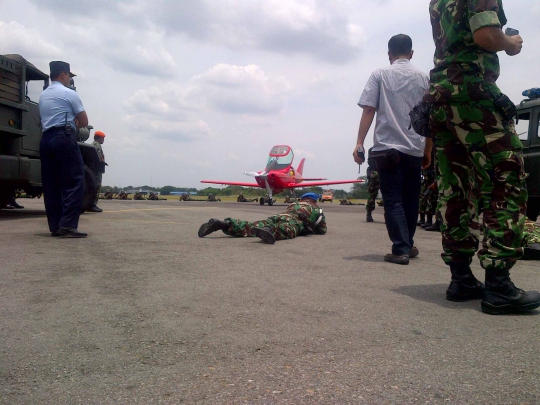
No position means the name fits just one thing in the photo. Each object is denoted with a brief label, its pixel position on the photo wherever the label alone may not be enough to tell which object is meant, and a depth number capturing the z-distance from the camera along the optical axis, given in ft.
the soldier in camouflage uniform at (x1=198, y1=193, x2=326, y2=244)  18.54
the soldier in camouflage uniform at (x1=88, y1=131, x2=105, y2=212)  32.51
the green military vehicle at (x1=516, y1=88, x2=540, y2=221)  23.24
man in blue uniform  18.44
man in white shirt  14.40
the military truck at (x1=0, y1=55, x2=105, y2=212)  23.89
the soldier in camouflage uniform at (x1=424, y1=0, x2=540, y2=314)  8.70
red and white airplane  90.02
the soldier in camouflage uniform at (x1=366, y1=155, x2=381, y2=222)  32.91
